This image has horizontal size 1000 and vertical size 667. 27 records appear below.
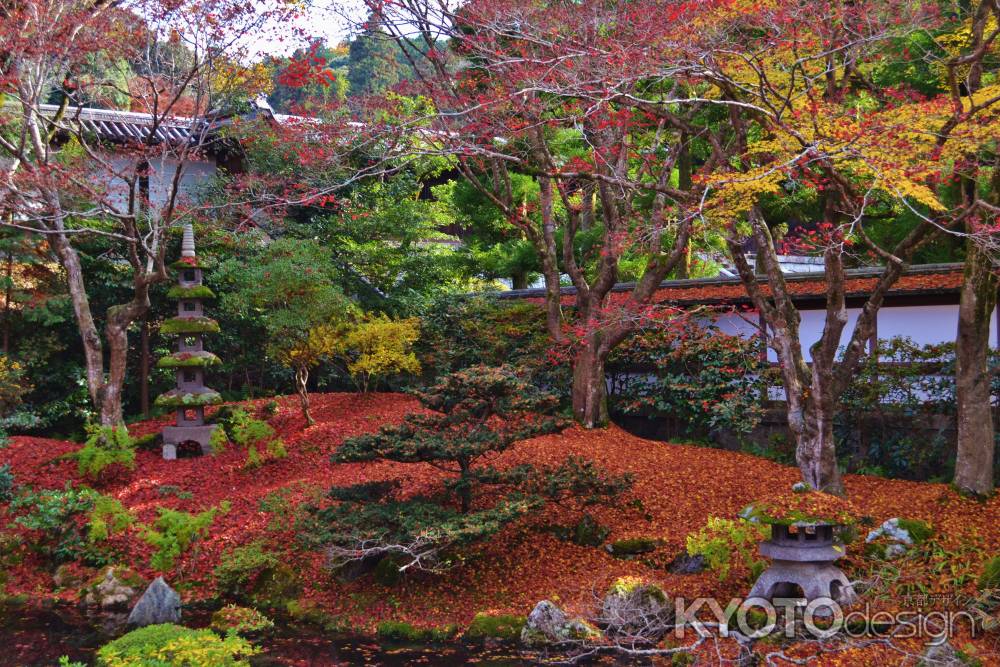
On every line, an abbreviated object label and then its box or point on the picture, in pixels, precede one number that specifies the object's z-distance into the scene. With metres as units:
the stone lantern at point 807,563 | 7.50
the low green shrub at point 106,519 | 10.97
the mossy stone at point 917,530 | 8.39
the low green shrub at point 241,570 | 10.09
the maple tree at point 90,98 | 12.28
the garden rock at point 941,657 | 6.30
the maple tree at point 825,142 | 8.43
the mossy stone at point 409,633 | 8.44
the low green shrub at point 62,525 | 10.96
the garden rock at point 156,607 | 9.18
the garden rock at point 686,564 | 9.00
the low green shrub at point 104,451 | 12.89
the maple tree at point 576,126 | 9.99
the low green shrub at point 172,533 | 10.73
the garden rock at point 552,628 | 7.99
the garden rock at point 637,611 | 7.89
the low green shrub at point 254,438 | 13.51
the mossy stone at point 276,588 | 9.69
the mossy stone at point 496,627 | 8.30
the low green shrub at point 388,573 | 9.45
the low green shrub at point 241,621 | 8.88
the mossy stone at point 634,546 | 9.63
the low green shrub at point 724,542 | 8.45
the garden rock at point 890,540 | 8.27
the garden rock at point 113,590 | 9.93
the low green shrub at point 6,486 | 12.39
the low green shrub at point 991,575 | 7.25
